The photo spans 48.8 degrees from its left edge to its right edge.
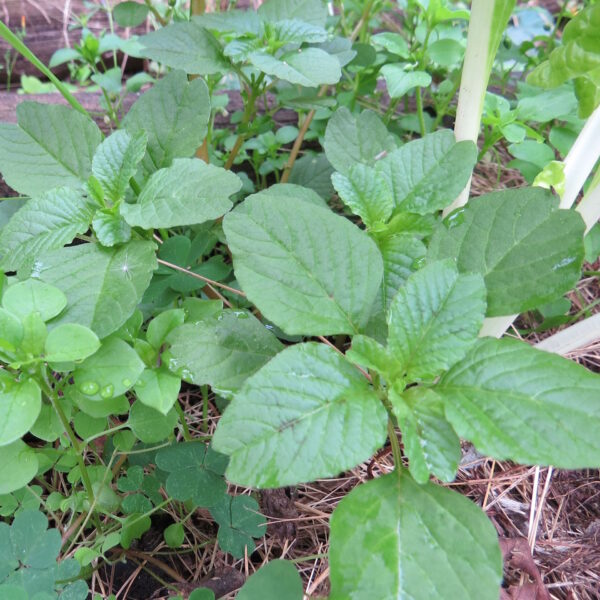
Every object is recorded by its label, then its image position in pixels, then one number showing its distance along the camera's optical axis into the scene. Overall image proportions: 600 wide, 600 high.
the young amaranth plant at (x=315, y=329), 0.19
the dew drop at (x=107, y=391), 0.23
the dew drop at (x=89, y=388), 0.23
